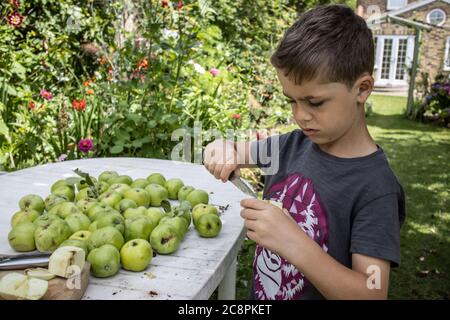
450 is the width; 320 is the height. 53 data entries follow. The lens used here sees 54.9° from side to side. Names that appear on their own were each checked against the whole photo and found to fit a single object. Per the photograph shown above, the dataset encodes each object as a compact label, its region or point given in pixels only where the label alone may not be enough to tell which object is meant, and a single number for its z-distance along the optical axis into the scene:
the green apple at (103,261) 1.10
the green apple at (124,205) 1.43
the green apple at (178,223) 1.31
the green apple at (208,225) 1.37
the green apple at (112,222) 1.26
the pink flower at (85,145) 2.76
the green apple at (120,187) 1.55
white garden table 1.08
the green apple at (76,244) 1.14
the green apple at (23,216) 1.34
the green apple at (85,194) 1.53
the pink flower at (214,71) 4.08
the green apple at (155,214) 1.37
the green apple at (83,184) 1.57
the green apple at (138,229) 1.28
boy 1.08
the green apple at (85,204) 1.39
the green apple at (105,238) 1.18
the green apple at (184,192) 1.61
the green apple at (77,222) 1.27
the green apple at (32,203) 1.43
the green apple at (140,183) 1.63
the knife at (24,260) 1.08
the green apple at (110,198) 1.46
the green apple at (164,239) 1.24
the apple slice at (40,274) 1.03
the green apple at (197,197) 1.55
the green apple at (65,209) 1.34
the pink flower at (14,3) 4.16
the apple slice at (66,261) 1.04
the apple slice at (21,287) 0.98
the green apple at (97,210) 1.34
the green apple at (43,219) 1.24
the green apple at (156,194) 1.58
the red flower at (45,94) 3.61
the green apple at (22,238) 1.21
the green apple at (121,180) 1.68
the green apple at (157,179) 1.71
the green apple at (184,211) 1.39
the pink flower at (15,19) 4.21
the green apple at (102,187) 1.58
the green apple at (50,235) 1.18
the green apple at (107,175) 1.74
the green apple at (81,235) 1.21
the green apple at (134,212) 1.36
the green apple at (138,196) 1.51
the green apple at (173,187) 1.67
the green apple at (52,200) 1.46
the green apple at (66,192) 1.55
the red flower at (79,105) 3.22
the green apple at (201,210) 1.41
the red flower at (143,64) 3.14
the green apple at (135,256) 1.15
